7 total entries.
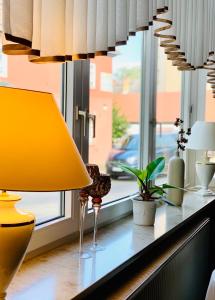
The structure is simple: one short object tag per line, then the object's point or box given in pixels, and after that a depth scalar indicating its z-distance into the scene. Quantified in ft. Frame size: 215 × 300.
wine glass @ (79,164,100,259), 4.48
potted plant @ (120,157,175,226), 6.10
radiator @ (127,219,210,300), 4.95
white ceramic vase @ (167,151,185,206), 7.75
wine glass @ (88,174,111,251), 4.57
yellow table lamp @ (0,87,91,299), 2.36
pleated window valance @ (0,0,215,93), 2.84
